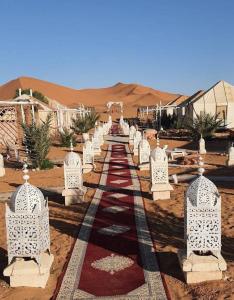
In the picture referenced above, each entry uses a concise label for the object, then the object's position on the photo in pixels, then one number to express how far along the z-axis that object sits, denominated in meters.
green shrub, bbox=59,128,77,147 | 18.85
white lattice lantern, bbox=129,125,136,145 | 19.19
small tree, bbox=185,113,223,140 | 17.91
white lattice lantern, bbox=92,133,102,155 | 15.92
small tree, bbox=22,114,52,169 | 12.27
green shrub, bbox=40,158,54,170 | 12.43
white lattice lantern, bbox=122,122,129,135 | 25.42
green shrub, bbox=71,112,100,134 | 24.84
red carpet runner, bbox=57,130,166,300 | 3.96
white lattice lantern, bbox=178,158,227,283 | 4.05
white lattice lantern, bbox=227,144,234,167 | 11.32
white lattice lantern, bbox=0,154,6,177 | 11.29
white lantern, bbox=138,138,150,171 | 11.88
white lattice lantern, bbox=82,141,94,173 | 11.63
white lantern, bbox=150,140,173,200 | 7.68
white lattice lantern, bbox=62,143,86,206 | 7.68
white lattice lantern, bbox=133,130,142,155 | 15.27
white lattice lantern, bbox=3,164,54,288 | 4.09
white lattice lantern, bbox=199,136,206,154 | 14.36
